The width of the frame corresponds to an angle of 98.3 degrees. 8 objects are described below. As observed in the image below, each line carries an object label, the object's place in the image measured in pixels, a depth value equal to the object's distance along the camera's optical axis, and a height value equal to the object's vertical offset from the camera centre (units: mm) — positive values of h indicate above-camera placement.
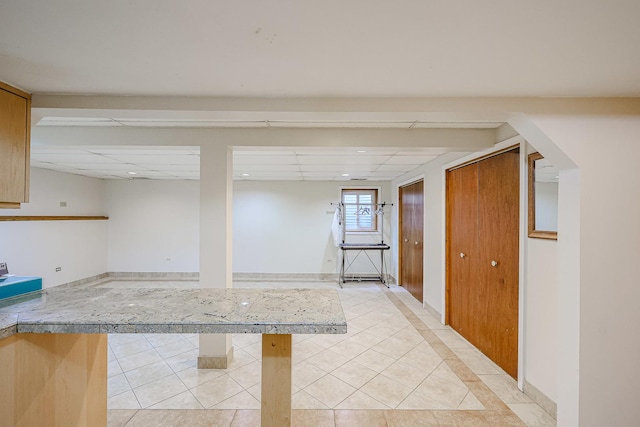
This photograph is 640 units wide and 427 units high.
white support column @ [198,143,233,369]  2600 -30
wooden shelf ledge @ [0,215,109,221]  4276 -104
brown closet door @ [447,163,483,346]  3072 -465
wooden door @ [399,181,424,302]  4699 -442
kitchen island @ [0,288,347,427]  1261 -539
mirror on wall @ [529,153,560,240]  2127 +127
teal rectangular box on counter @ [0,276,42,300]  1633 -457
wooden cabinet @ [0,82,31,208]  1602 +404
